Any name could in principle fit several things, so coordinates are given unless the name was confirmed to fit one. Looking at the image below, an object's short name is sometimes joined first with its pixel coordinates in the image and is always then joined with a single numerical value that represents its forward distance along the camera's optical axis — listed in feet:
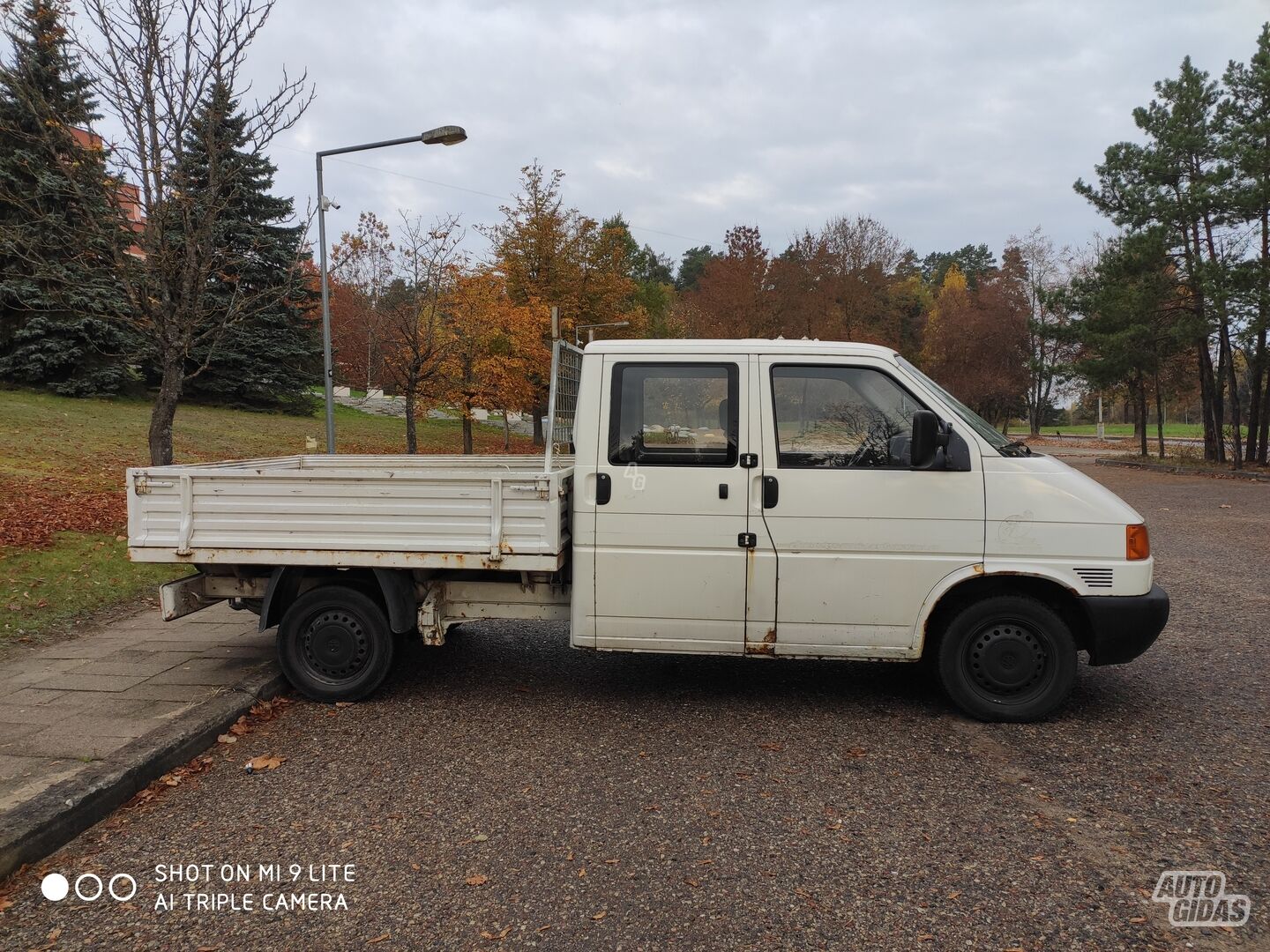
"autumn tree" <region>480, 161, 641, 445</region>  88.22
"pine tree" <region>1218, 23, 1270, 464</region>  66.33
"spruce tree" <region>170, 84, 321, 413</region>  90.33
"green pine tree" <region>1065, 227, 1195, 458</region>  74.49
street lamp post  38.56
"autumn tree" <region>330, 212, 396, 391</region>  61.98
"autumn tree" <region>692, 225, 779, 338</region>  100.17
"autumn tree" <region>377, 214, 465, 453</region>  55.11
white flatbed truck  14.56
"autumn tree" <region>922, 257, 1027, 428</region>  138.62
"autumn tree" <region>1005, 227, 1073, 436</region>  137.18
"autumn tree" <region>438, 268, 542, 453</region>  62.03
